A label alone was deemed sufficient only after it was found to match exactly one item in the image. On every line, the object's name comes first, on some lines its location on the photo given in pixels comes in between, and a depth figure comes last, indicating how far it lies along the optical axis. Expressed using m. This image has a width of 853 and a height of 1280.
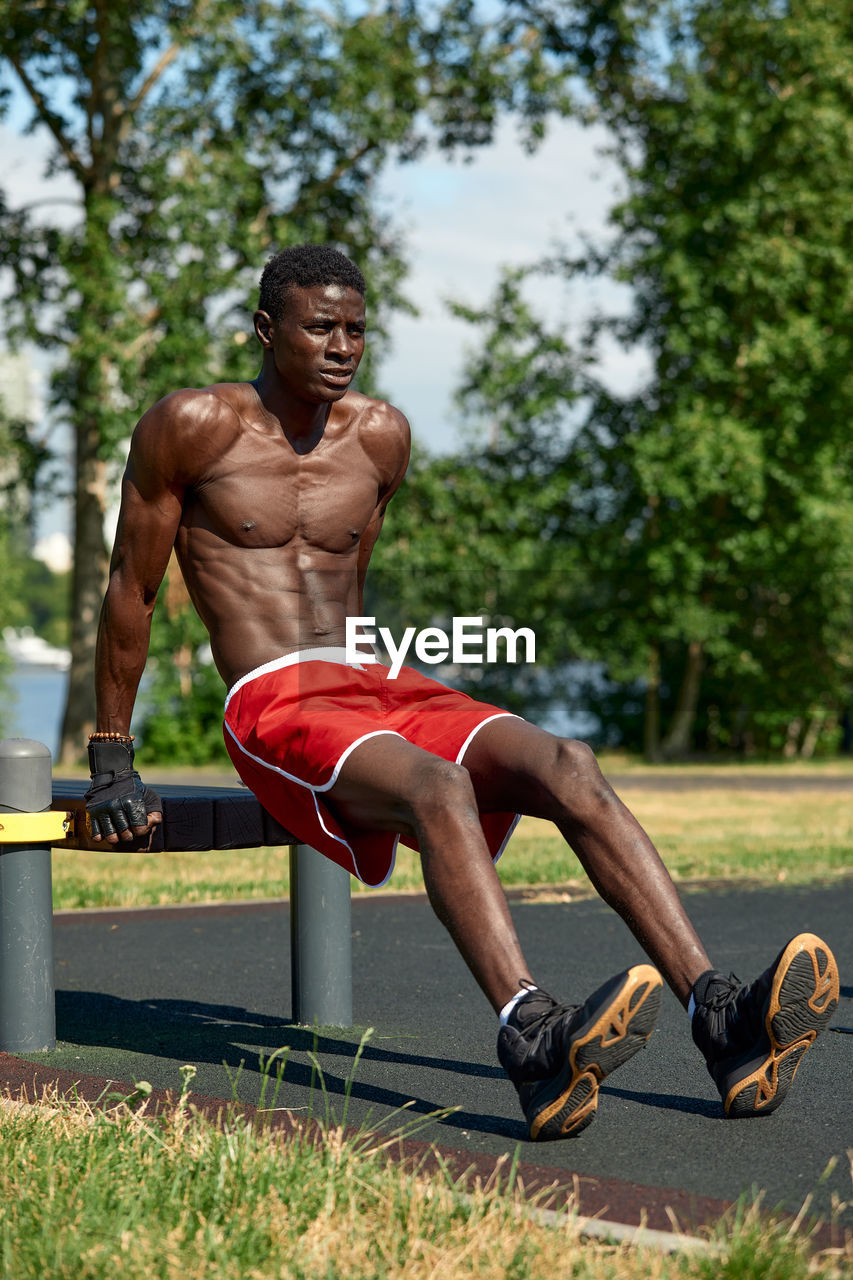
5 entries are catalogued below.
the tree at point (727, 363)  19.30
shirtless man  2.92
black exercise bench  3.85
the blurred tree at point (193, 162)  17.03
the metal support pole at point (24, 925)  3.96
